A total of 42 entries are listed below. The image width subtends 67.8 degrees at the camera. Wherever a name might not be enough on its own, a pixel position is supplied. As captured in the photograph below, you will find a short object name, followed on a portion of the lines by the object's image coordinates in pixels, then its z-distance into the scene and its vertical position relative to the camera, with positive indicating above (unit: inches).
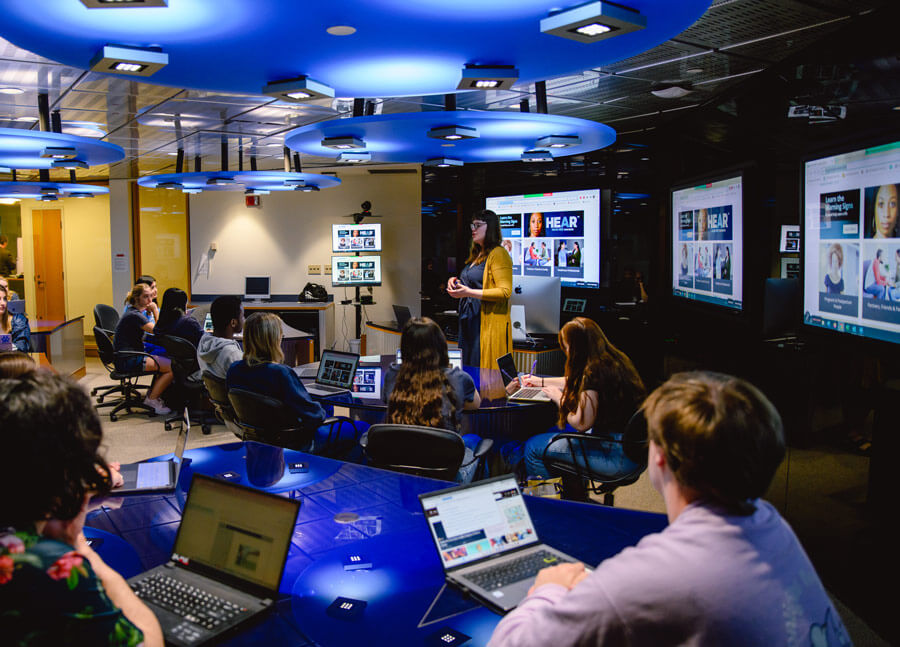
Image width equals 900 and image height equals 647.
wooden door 500.4 +13.4
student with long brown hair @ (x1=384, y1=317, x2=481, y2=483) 118.0 -18.6
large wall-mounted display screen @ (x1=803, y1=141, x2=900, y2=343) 109.8 +5.7
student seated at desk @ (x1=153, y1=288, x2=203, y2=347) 240.8 -13.7
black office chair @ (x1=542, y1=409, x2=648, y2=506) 120.5 -34.4
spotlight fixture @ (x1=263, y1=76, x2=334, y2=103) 107.7 +31.3
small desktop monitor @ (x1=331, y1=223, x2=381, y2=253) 406.0 +26.1
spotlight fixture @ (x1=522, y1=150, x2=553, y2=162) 173.3 +32.4
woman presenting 192.4 -4.0
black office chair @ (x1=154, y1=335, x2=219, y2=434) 236.1 -36.5
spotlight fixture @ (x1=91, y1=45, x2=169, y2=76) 88.5 +30.0
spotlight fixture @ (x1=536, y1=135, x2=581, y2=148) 146.9 +30.3
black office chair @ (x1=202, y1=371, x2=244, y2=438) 153.9 -26.3
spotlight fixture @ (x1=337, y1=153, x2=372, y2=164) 169.0 +31.7
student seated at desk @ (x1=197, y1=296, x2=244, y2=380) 161.8 -14.5
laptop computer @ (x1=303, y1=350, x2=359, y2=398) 152.9 -21.5
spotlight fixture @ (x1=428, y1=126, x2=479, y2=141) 130.8 +28.9
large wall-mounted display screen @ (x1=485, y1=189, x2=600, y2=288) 271.6 +18.7
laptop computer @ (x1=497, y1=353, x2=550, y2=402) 139.9 -23.9
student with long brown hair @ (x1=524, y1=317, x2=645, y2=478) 125.8 -20.6
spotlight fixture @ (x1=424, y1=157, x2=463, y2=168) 184.5 +32.8
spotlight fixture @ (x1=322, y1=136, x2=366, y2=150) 141.8 +29.5
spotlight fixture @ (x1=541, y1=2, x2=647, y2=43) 72.9 +28.8
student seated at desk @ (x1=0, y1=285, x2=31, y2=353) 232.8 -15.4
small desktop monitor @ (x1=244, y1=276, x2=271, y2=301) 408.5 -4.1
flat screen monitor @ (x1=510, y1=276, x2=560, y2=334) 222.8 -8.0
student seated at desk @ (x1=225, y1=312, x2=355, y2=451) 133.9 -18.6
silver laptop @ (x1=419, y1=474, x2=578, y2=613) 63.1 -26.3
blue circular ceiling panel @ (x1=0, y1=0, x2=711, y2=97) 75.3 +31.4
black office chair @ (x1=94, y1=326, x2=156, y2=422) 269.0 -44.1
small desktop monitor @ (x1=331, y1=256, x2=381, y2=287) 400.2 +6.1
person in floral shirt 40.6 -15.4
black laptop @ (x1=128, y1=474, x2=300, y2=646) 58.2 -26.7
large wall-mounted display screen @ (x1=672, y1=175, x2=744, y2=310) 180.7 +10.1
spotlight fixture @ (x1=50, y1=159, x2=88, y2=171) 197.3 +36.2
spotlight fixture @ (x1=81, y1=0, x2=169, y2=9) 68.8 +28.8
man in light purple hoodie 40.3 -17.9
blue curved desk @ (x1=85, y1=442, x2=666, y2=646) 57.1 -28.2
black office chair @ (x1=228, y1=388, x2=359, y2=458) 130.2 -28.9
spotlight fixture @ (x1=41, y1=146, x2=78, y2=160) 174.1 +34.6
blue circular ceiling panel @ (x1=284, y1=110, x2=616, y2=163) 126.0 +31.1
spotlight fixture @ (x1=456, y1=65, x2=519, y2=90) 101.1 +30.6
